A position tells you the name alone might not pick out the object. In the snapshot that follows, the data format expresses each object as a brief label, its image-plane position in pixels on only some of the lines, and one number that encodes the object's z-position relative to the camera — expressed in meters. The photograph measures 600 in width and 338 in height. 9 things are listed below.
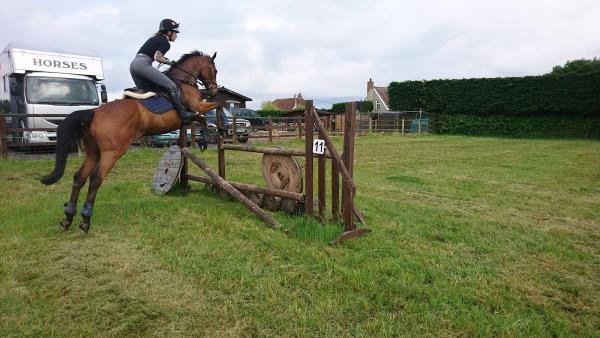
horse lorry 12.27
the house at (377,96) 56.16
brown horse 4.78
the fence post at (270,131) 19.09
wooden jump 4.59
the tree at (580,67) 25.78
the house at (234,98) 40.62
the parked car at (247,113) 24.83
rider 5.59
